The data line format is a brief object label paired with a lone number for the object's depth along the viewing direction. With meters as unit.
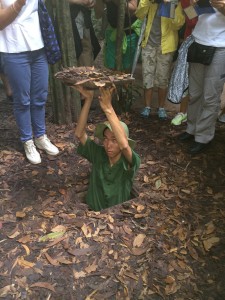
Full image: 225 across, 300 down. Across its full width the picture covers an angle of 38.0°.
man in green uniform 2.75
